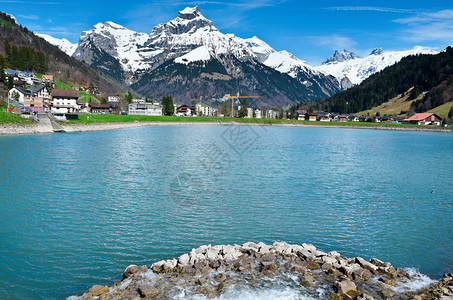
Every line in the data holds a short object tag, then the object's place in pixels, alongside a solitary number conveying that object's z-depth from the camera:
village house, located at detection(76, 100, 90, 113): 146.43
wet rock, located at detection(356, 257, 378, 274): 12.40
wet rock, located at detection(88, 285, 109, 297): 10.48
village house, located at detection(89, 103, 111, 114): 157.62
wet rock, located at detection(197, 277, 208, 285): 11.02
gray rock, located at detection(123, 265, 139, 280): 11.67
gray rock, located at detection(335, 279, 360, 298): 10.60
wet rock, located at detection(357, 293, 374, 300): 10.12
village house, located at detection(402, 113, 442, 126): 197.62
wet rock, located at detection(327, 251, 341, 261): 13.17
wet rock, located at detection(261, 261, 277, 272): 12.26
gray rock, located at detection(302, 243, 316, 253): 13.65
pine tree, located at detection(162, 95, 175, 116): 176.26
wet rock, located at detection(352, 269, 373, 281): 11.73
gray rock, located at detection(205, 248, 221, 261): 12.78
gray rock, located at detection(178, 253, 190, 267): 12.29
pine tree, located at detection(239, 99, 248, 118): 195.25
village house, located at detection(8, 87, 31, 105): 107.05
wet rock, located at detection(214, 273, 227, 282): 11.32
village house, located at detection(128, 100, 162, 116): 180.00
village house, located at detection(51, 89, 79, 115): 136.88
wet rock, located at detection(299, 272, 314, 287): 11.29
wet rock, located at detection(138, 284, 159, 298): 10.23
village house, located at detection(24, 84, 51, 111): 121.84
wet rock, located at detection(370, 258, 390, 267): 12.80
